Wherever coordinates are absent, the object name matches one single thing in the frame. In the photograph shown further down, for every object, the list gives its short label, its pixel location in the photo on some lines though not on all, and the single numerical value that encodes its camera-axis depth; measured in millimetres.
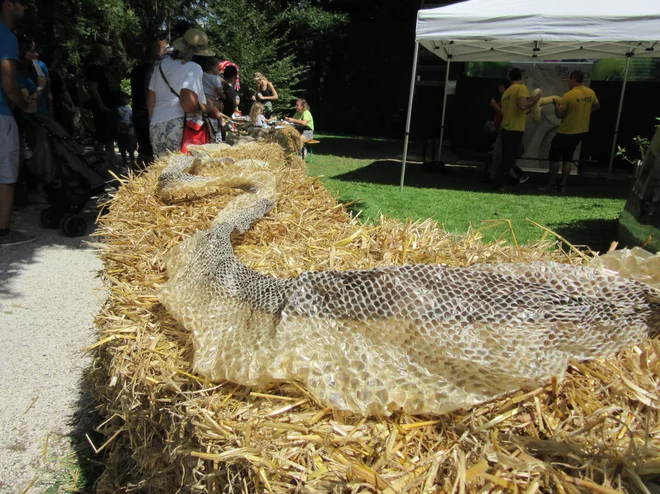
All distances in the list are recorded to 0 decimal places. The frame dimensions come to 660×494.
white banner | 11812
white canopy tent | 6883
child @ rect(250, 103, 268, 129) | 9352
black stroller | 5316
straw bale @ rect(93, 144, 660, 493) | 1097
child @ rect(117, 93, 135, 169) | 8992
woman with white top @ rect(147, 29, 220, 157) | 4656
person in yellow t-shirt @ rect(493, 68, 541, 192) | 9031
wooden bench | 11311
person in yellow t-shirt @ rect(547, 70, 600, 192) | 9133
